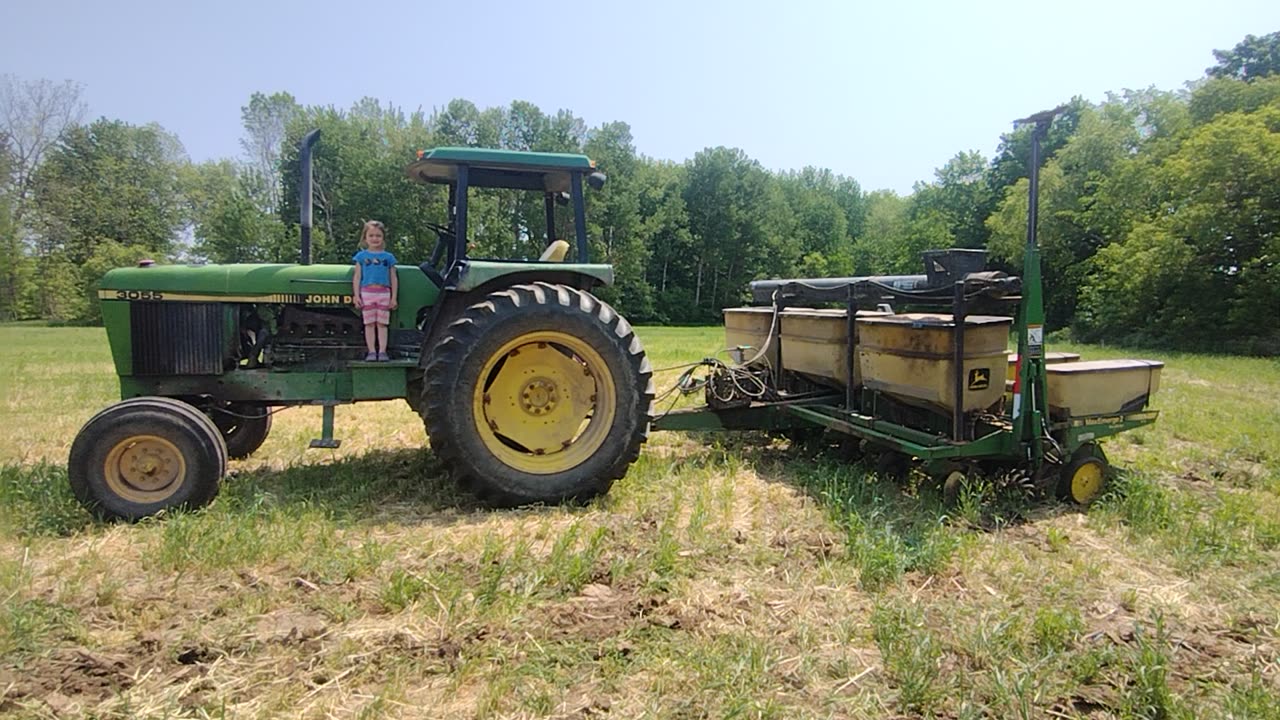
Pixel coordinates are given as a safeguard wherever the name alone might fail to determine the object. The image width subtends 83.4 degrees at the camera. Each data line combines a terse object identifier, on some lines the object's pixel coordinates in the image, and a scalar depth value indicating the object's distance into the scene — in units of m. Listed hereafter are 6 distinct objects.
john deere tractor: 4.47
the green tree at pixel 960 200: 40.34
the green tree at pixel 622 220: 40.47
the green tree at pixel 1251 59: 28.00
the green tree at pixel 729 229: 46.25
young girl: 4.79
